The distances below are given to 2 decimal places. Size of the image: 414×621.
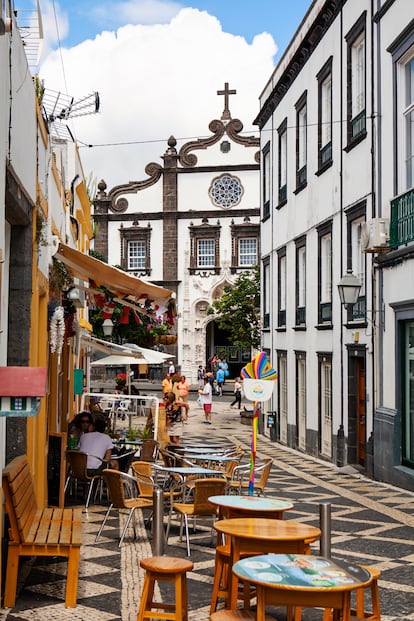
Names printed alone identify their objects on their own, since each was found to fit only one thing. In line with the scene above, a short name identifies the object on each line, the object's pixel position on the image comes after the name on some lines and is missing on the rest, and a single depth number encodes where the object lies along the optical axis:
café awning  10.14
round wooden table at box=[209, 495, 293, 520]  6.69
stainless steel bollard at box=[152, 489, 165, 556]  5.79
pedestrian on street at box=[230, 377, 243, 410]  33.26
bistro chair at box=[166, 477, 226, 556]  8.54
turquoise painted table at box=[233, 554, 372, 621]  4.41
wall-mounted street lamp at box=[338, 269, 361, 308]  14.50
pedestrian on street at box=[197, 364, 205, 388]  41.66
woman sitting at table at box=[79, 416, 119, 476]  10.93
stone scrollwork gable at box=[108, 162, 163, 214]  44.62
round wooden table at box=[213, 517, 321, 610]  5.69
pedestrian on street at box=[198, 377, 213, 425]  27.45
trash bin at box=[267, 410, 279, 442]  23.25
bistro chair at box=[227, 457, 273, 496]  9.81
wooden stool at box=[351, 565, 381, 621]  5.56
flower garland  10.13
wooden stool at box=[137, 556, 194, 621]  5.56
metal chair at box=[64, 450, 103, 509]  10.62
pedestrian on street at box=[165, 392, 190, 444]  21.53
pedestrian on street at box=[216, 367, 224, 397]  40.06
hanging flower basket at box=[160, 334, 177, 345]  20.88
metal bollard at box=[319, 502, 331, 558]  5.59
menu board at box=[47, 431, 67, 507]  9.77
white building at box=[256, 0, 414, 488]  13.20
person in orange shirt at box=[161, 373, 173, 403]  27.79
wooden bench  6.16
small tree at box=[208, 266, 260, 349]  29.50
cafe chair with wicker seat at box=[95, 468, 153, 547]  8.62
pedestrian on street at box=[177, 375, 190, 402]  25.97
